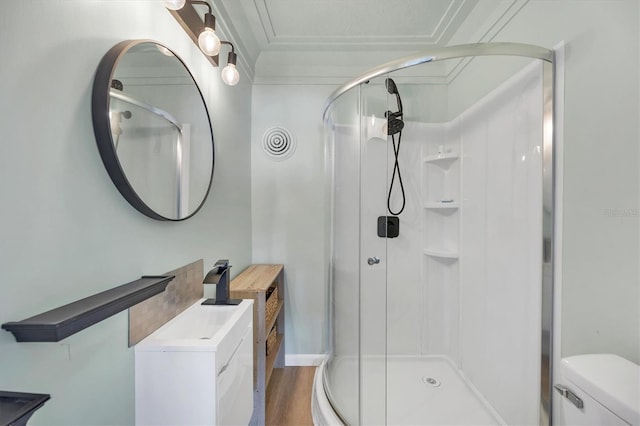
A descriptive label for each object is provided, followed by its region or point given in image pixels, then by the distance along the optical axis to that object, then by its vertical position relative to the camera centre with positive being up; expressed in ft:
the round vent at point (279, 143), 7.09 +1.84
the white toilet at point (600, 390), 2.23 -1.68
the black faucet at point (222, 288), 4.09 -1.28
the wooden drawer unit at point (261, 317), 4.81 -2.27
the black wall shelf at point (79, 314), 1.79 -0.83
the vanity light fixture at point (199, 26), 3.73 +2.79
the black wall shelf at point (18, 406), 1.45 -1.19
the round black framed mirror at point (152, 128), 2.54 +0.99
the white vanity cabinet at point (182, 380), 2.80 -1.92
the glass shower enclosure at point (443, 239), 4.03 -0.61
